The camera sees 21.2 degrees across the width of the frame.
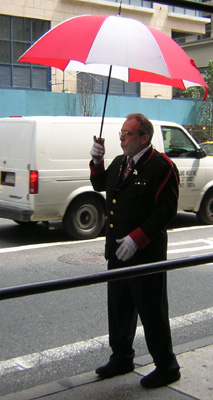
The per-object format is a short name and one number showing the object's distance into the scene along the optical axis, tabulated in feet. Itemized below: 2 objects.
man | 11.88
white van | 29.66
